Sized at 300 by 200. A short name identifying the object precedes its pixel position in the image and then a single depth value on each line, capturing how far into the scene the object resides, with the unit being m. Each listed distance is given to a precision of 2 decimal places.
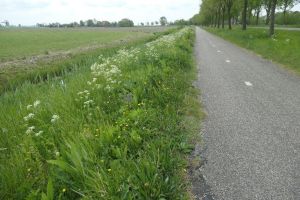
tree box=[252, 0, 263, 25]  74.35
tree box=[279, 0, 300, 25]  61.68
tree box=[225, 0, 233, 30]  47.65
